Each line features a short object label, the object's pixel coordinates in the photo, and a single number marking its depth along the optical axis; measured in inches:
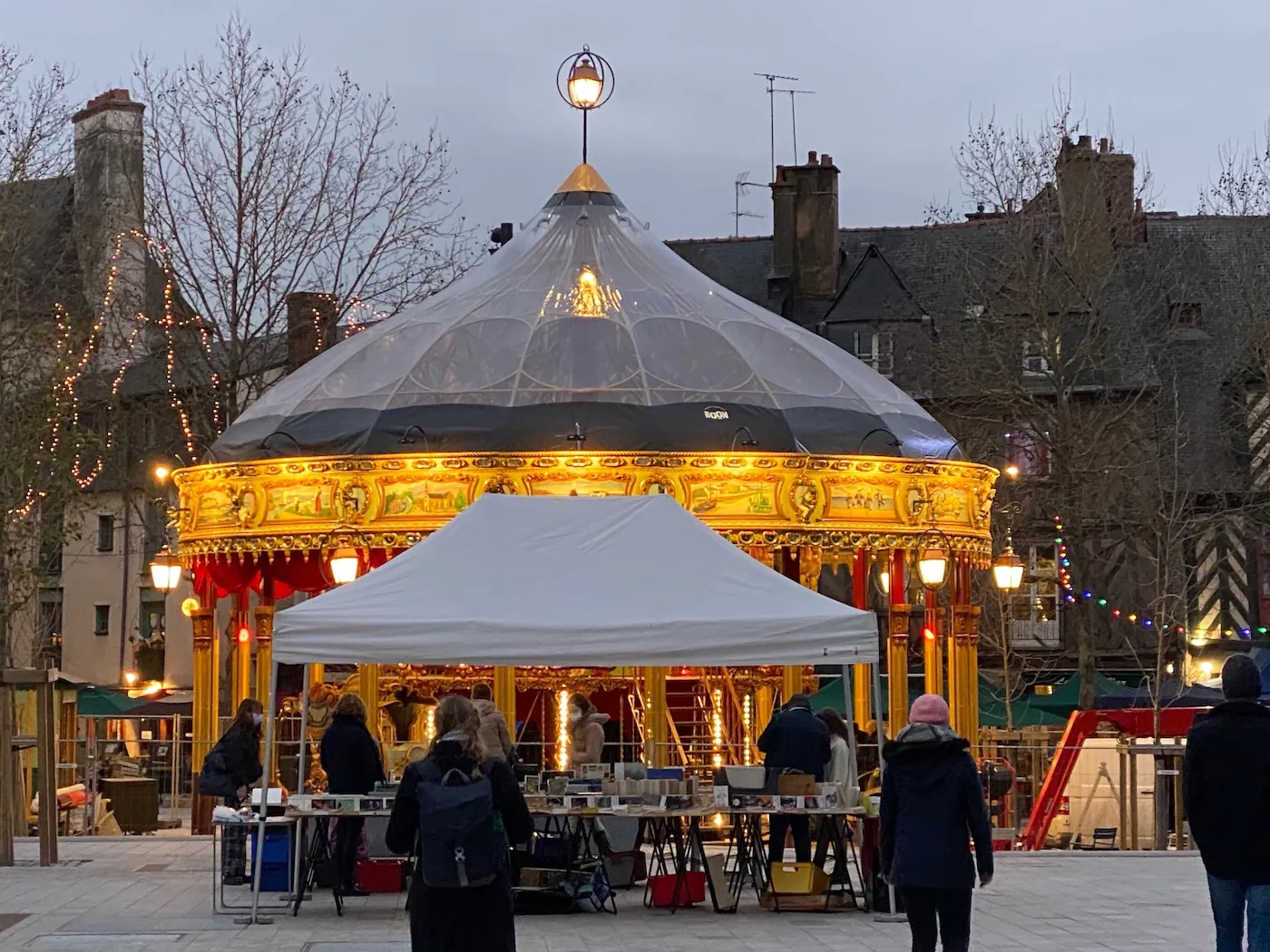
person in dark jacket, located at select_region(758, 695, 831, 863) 708.0
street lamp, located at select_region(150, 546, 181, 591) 987.3
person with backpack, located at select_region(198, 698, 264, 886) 728.3
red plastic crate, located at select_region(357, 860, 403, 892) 700.0
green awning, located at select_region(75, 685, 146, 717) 1603.1
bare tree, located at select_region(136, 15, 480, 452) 1337.4
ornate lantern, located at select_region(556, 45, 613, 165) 1037.8
